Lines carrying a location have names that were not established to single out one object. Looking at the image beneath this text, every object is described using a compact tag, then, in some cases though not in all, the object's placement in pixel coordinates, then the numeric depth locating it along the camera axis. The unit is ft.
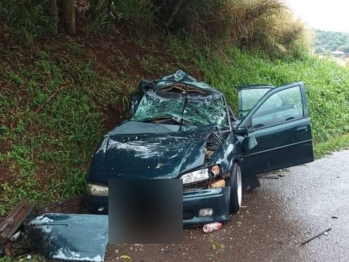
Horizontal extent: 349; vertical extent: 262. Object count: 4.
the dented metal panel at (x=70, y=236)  12.78
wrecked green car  15.12
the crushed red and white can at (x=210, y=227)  15.40
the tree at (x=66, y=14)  26.55
